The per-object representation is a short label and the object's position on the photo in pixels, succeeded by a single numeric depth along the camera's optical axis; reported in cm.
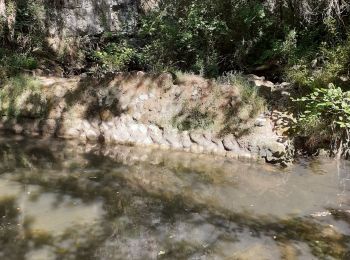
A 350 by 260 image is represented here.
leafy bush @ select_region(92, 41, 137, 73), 1122
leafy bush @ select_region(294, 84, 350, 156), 743
